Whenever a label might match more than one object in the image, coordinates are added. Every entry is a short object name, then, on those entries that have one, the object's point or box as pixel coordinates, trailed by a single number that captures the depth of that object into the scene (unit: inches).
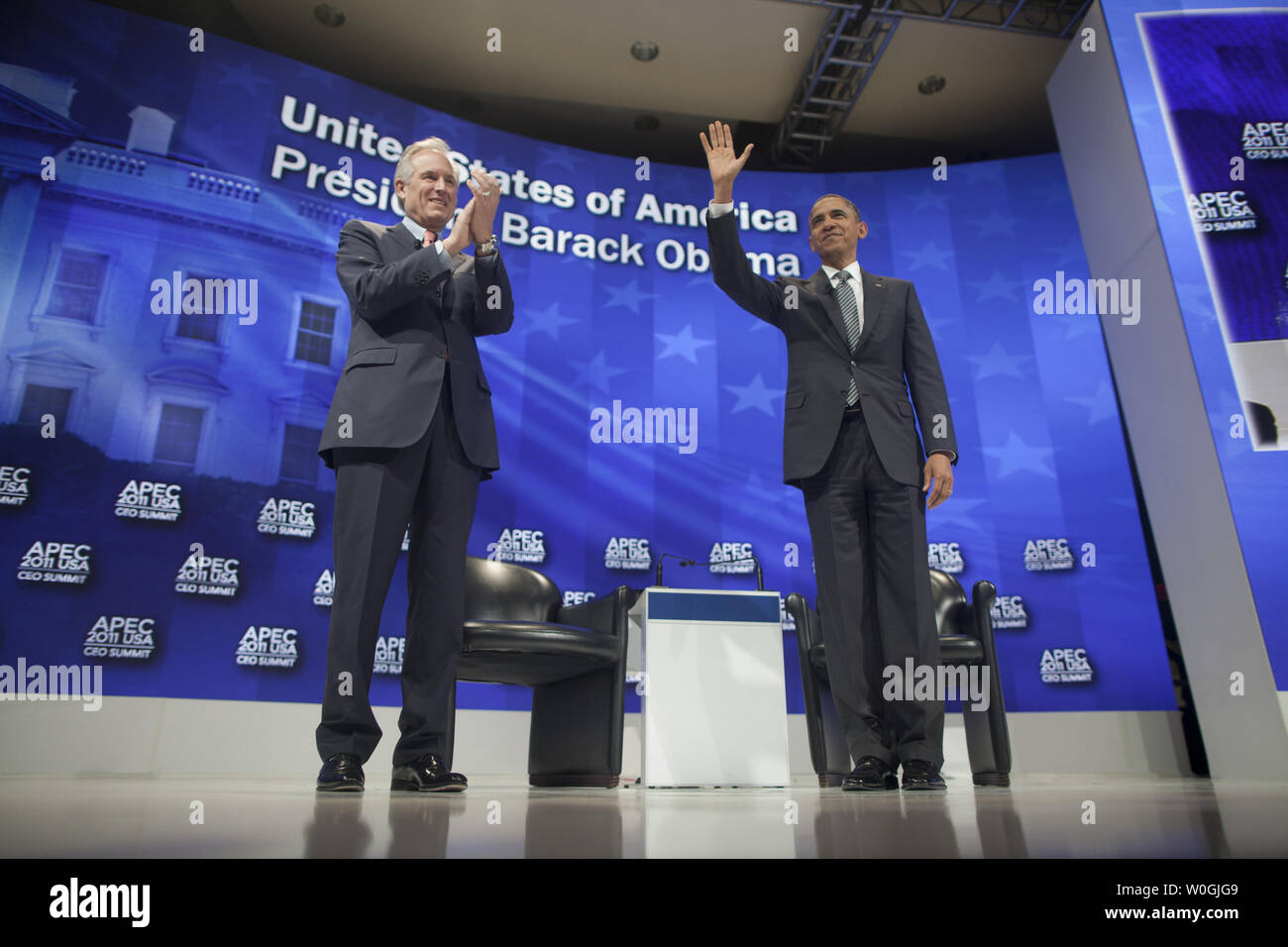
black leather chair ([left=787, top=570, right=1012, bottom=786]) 139.3
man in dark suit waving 88.0
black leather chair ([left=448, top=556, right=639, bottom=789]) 109.5
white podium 113.7
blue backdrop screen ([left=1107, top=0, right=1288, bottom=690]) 143.6
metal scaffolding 213.6
